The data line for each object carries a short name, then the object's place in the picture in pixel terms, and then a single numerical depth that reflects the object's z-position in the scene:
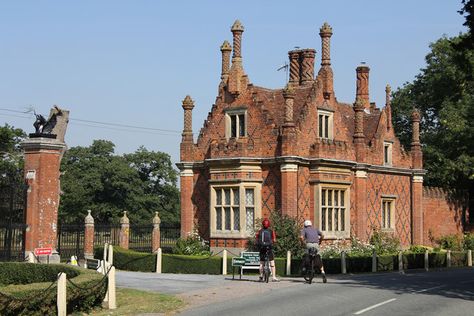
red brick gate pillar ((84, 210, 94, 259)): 35.28
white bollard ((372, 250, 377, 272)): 31.48
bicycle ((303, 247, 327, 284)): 23.48
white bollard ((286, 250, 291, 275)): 28.22
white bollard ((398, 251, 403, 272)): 32.69
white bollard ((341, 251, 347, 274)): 29.59
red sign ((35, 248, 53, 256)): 24.69
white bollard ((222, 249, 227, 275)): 28.68
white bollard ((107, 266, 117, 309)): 18.16
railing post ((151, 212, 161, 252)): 36.78
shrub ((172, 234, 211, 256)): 35.41
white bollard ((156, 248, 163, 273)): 30.60
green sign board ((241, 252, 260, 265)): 25.41
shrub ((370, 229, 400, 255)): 37.75
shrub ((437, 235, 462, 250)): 45.34
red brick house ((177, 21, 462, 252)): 34.53
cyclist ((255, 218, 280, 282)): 23.92
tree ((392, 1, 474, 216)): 46.53
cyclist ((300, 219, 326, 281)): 24.03
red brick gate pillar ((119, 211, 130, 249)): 36.50
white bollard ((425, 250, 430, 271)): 34.50
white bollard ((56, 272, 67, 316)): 15.76
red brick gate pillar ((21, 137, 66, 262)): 25.58
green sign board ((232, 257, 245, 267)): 25.42
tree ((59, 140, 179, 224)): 80.75
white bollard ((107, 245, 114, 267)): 31.73
